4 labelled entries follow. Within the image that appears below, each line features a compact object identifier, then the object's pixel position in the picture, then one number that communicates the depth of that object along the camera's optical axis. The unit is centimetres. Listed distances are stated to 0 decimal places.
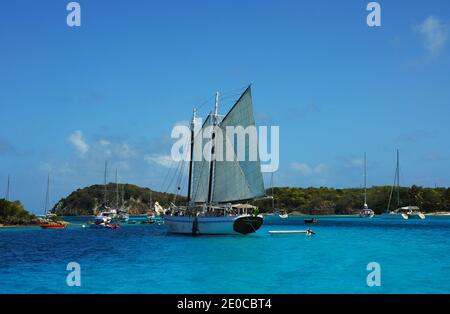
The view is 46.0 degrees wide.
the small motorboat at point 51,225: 11069
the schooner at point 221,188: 7488
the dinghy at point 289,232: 9125
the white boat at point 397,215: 18750
